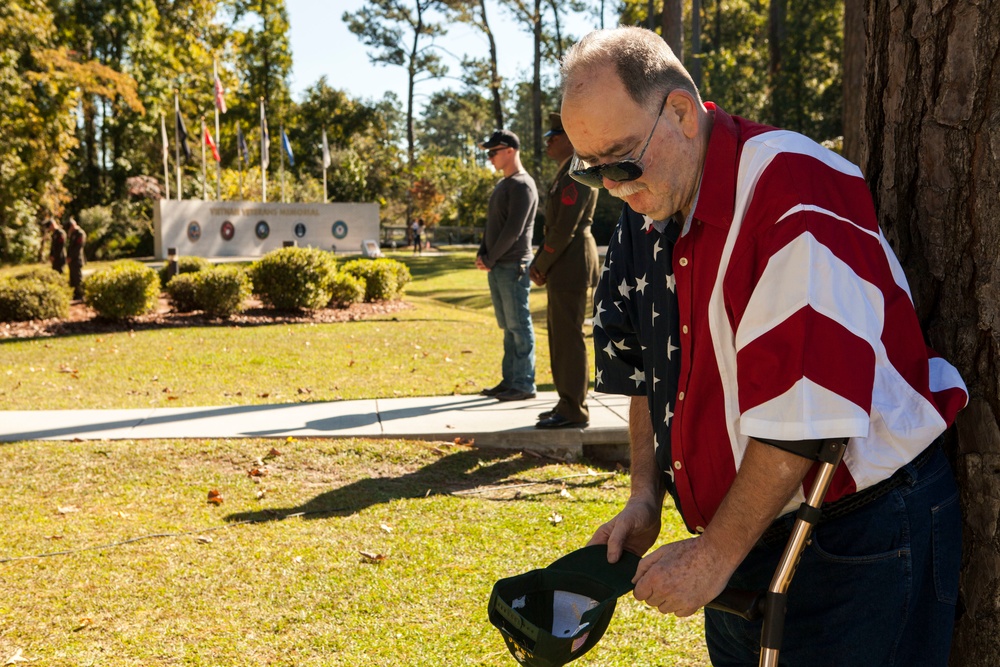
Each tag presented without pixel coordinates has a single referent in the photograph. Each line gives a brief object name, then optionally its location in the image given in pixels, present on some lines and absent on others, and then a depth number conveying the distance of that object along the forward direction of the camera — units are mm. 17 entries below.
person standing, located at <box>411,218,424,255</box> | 41531
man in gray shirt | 7805
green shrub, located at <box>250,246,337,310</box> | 15797
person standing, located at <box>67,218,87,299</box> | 16844
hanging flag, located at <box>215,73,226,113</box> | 32912
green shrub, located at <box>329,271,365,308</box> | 16844
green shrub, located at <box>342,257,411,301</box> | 18062
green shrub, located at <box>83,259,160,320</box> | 14211
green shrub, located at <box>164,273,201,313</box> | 15406
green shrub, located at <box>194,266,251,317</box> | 15148
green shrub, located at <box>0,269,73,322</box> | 14234
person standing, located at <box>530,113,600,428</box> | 6742
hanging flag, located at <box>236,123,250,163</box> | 37253
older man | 1510
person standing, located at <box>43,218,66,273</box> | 18859
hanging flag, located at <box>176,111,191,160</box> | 32562
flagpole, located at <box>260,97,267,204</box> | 35422
